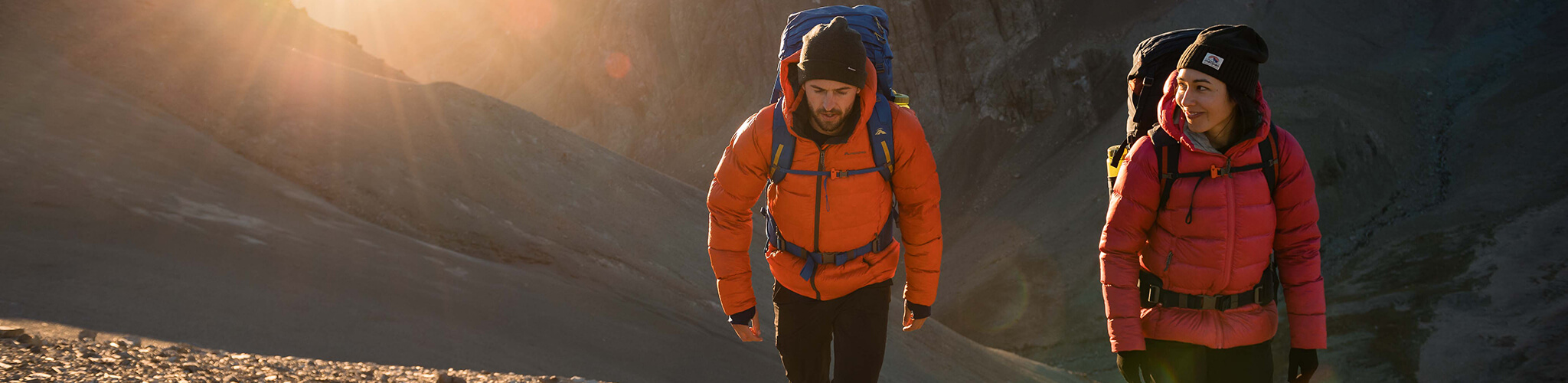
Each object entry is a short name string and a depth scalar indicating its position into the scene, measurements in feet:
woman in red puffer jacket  10.53
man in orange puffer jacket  11.15
